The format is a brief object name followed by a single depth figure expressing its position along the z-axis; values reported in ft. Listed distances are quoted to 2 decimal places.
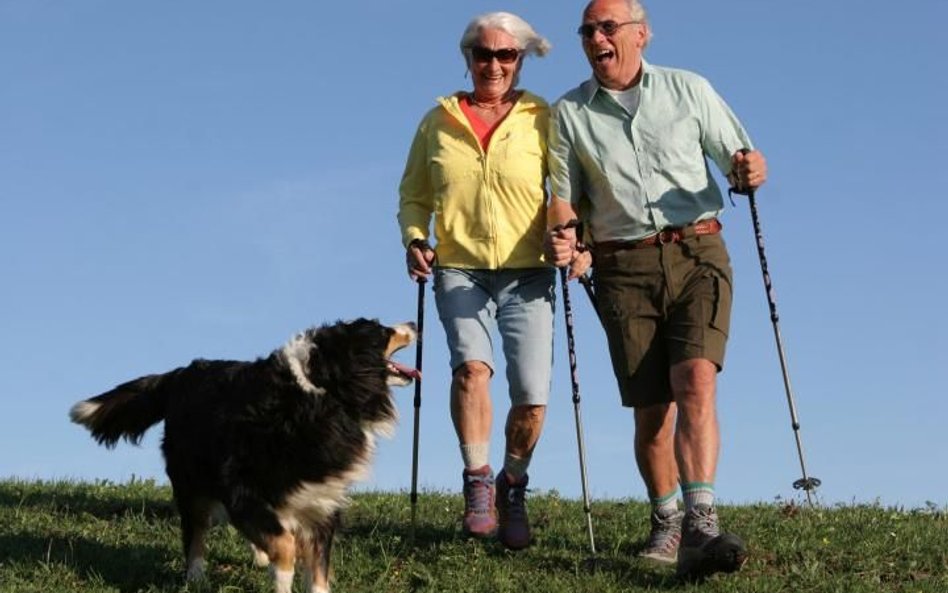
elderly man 26.09
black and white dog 24.06
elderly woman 27.48
